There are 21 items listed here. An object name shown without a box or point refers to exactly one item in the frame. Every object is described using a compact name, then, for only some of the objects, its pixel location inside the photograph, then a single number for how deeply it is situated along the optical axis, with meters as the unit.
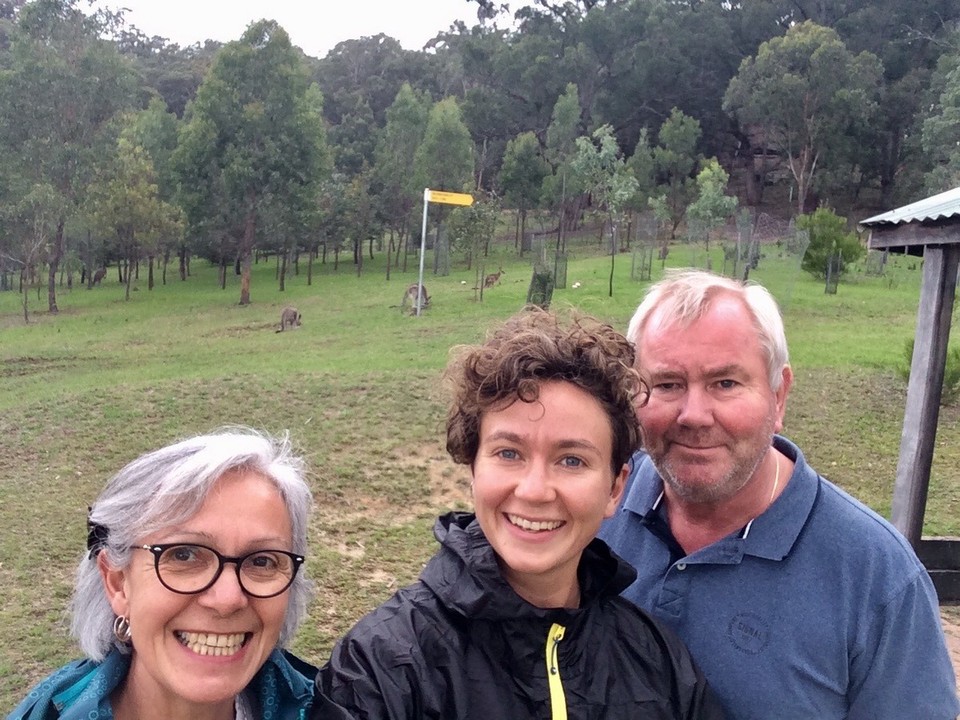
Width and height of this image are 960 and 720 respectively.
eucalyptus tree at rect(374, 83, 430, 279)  29.78
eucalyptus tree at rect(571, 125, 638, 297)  29.45
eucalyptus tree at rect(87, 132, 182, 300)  23.81
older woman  1.44
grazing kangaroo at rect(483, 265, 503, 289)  21.23
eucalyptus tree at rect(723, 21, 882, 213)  35.94
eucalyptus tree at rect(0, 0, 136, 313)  21.80
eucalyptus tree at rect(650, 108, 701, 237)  35.59
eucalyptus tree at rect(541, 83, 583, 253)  33.66
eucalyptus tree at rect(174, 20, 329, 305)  22.98
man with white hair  1.74
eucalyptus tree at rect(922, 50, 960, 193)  30.13
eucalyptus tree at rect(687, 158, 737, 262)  28.64
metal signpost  15.86
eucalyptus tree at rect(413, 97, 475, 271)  28.94
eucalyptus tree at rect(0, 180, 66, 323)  20.80
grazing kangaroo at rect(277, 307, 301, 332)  17.52
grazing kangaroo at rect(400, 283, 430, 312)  18.14
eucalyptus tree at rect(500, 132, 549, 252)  34.75
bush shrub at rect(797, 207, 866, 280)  21.00
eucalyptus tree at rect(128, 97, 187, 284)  27.14
